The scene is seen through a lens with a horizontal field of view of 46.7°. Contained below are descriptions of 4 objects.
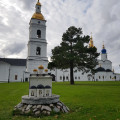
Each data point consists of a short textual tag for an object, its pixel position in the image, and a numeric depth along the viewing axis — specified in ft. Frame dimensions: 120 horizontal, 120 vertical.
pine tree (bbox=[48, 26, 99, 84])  91.10
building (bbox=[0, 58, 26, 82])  149.28
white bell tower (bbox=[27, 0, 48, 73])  132.57
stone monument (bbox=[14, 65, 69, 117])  19.61
